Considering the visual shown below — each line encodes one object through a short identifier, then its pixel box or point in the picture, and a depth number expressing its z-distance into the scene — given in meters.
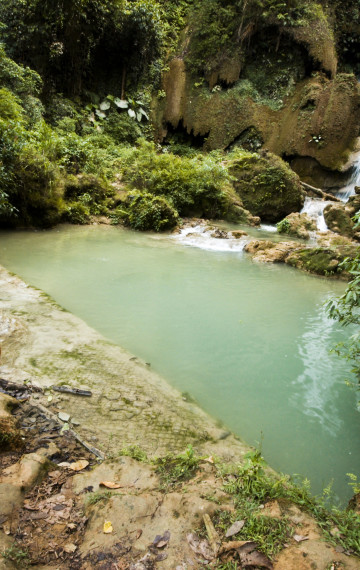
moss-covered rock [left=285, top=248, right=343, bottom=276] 7.86
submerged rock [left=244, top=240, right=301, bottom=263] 8.83
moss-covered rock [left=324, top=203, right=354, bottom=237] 12.00
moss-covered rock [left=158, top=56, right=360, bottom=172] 17.94
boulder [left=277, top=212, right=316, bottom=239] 12.22
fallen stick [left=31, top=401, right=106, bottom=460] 2.10
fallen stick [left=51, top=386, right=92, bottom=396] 2.77
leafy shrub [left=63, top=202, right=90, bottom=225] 11.12
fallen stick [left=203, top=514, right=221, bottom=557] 1.42
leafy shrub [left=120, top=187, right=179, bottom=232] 11.34
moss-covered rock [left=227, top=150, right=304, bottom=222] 14.50
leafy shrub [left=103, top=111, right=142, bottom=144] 19.62
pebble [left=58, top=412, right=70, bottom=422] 2.40
